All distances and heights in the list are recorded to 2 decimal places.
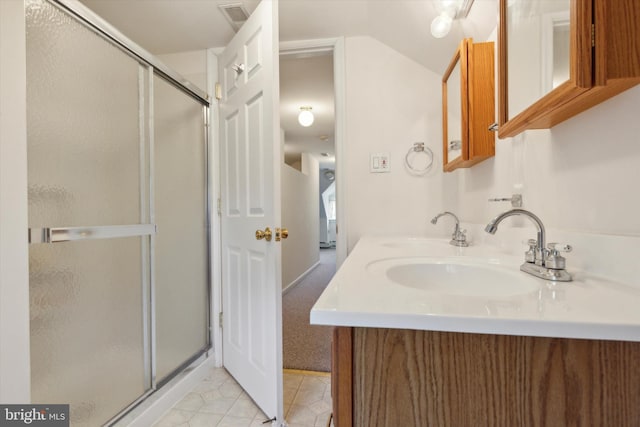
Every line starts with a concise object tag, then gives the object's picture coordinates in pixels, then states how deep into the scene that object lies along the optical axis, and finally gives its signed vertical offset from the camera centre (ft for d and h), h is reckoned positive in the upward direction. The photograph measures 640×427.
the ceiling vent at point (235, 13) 4.62 +3.53
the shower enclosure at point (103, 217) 3.12 -0.04
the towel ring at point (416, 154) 5.34 +1.07
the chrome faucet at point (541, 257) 2.05 -0.39
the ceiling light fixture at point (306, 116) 10.16 +3.60
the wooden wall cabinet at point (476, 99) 3.72 +1.56
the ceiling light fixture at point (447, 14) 3.78 +2.80
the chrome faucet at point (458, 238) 4.12 -0.44
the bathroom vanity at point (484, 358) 1.29 -0.76
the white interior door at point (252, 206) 3.96 +0.11
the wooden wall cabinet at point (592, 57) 1.68 +0.99
